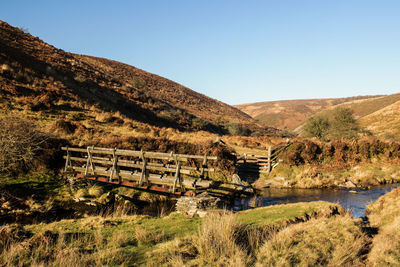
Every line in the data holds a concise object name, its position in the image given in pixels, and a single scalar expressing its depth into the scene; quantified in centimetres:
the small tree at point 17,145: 1258
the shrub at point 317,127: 3723
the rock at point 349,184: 1773
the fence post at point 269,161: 1975
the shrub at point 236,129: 5116
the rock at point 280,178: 1850
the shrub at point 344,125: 3481
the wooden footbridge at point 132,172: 1252
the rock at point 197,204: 1103
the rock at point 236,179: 1627
